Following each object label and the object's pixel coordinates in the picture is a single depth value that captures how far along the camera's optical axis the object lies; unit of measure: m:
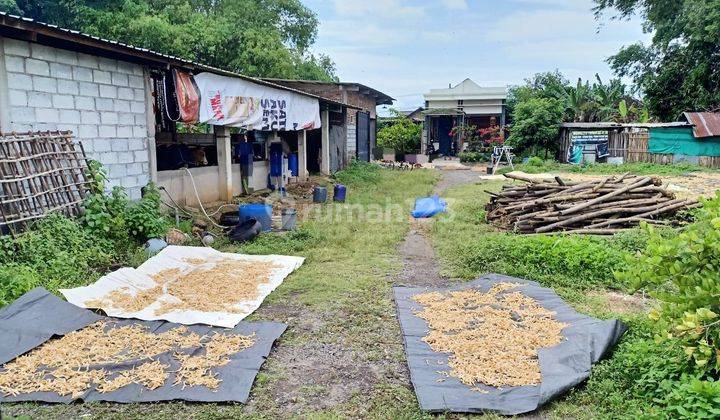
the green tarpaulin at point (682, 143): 21.34
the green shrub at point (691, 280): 3.18
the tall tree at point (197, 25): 20.36
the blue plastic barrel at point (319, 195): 13.44
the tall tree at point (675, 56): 21.02
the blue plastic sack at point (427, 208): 11.77
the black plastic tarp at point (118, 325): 3.73
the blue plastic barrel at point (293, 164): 16.19
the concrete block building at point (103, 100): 6.64
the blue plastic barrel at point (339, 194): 13.60
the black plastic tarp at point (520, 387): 3.67
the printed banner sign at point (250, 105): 10.27
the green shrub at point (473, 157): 28.08
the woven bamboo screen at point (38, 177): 6.18
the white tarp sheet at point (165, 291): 5.20
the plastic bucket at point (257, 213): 9.51
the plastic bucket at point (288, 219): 9.70
